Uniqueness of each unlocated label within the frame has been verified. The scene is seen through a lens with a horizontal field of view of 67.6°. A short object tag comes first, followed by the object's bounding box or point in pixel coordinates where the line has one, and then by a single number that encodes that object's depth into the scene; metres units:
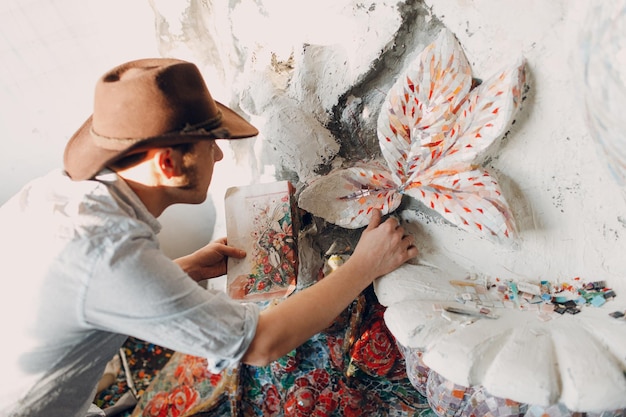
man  0.75
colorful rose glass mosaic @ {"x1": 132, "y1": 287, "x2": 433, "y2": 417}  1.15
